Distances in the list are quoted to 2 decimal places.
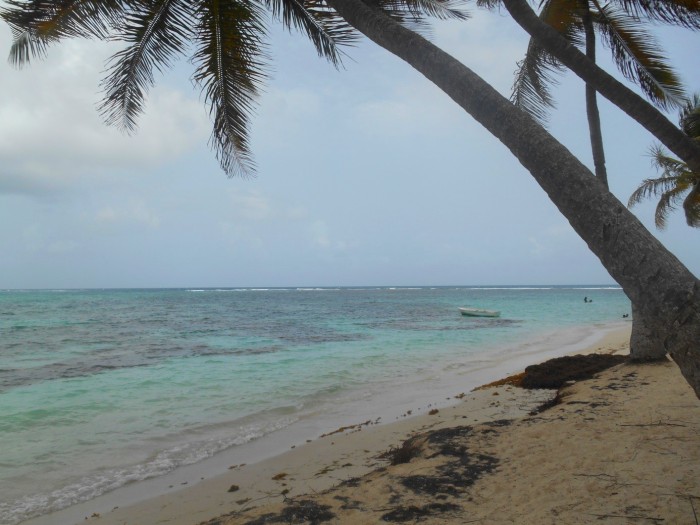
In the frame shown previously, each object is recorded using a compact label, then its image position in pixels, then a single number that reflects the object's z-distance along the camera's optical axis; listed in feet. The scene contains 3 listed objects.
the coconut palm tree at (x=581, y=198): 7.39
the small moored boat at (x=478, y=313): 103.40
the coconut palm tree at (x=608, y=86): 12.88
